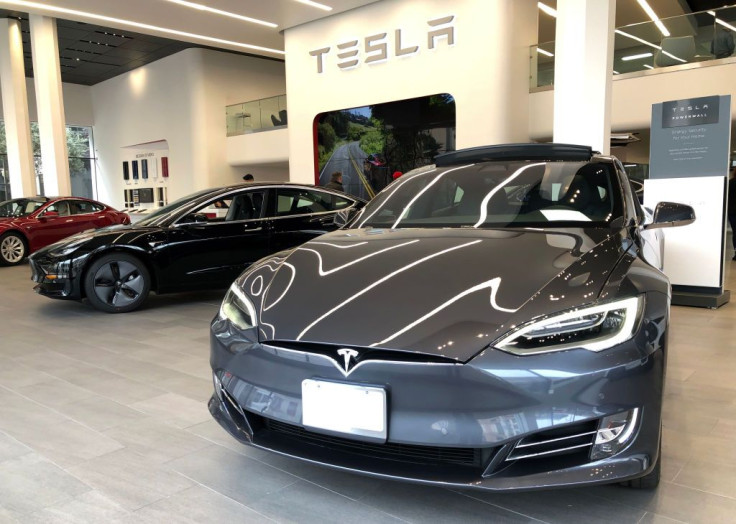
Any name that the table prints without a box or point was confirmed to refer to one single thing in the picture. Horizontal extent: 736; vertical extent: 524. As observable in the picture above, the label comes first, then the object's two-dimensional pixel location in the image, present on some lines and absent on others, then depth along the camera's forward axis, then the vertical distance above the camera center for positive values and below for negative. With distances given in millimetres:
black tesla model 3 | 4926 -445
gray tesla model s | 1402 -449
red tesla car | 9102 -337
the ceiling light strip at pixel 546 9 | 11427 +3757
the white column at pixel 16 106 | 14242 +2464
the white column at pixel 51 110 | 13133 +2162
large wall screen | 10773 +1097
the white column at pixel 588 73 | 5984 +1235
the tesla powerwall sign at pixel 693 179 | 4824 +48
